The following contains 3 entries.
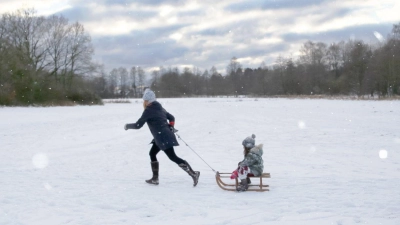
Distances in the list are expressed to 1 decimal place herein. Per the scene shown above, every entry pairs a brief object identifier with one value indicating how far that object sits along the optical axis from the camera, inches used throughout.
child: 286.4
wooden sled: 286.4
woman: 297.4
